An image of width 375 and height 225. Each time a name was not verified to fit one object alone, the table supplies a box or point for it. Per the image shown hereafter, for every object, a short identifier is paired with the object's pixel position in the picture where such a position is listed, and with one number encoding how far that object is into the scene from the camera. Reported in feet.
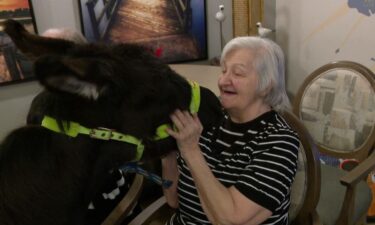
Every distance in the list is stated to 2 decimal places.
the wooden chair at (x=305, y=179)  4.29
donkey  2.62
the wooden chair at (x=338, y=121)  5.94
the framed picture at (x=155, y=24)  9.75
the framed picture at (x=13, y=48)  8.54
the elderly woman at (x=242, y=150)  3.45
